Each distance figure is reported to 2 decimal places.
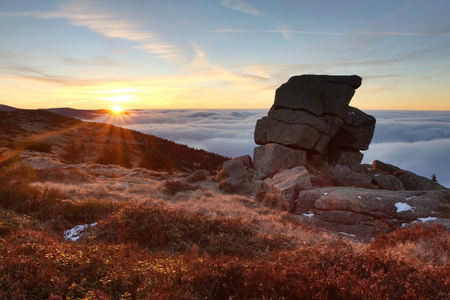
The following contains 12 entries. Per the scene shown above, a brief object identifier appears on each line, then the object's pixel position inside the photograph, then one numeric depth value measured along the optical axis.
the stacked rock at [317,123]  24.80
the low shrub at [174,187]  19.62
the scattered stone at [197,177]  27.14
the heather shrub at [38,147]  36.25
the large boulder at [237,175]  22.64
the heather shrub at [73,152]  37.38
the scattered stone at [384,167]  30.71
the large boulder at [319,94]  25.81
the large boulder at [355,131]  26.83
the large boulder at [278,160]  23.52
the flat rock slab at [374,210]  12.09
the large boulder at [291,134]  24.39
